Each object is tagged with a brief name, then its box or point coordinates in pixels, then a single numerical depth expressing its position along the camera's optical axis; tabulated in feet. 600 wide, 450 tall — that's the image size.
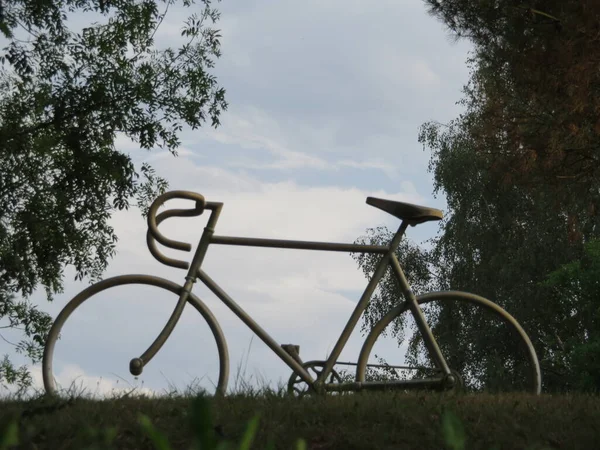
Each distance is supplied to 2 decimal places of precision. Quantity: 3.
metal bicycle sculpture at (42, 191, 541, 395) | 22.63
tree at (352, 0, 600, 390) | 38.69
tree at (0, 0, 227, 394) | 42.96
